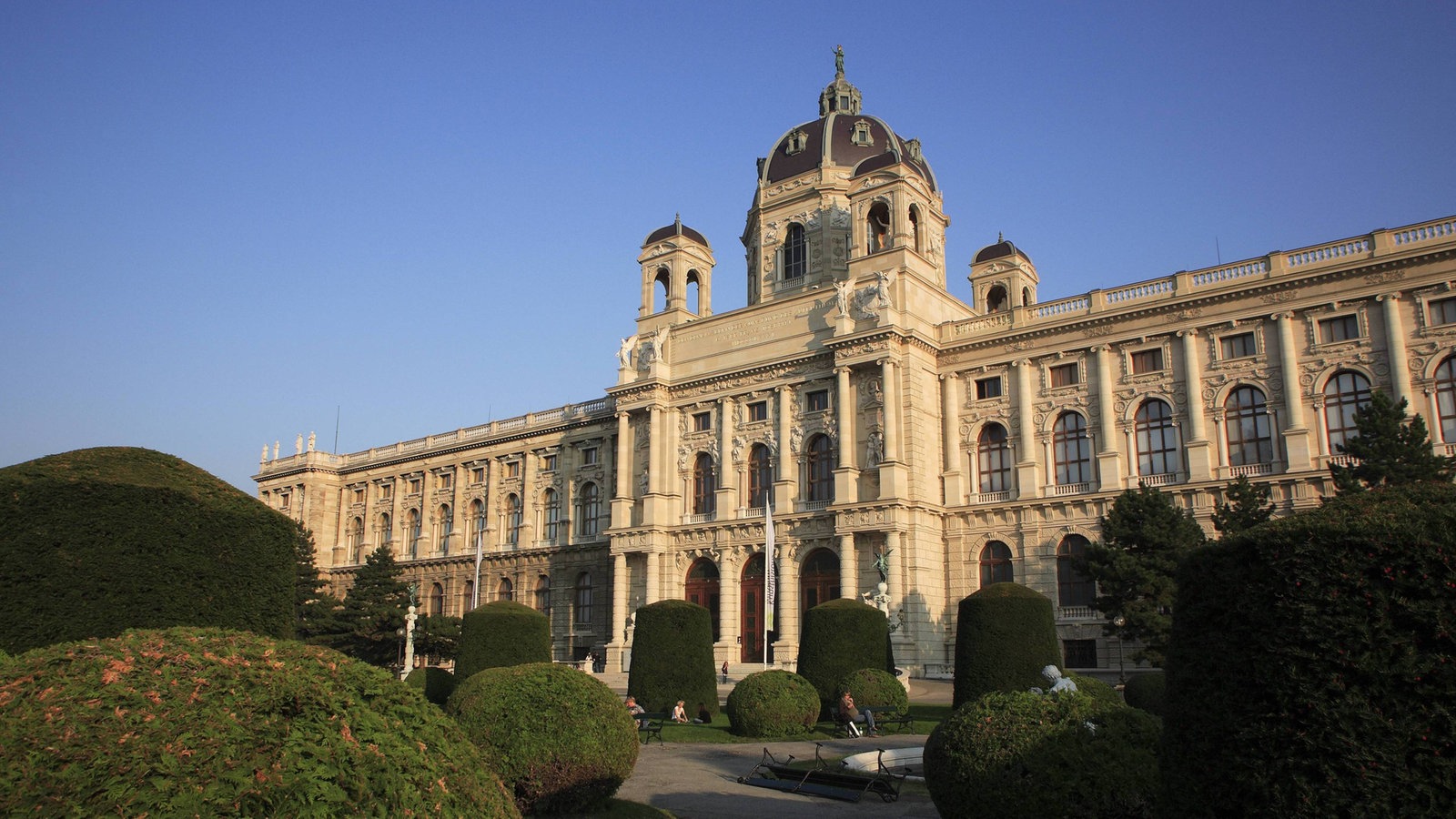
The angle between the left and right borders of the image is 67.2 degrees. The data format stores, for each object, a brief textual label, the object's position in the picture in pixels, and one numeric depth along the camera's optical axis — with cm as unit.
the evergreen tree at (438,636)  4747
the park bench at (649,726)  2505
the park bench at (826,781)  1661
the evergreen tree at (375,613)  4738
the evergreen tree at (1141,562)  3105
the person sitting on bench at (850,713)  2511
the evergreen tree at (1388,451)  2698
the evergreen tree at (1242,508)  2928
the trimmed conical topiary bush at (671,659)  2877
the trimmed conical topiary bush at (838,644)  2817
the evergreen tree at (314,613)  4759
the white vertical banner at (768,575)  3859
